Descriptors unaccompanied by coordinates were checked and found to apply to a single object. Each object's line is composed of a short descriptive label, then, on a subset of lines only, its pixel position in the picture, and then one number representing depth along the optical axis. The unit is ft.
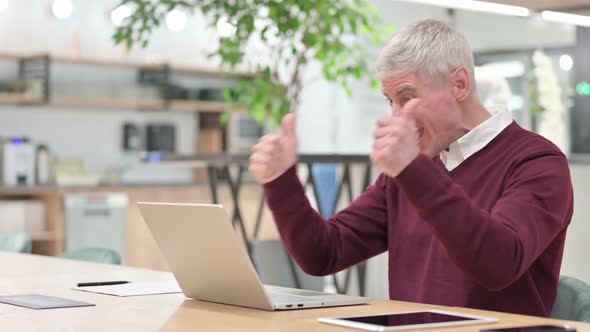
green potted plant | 15.65
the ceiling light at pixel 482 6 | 10.98
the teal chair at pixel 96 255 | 10.38
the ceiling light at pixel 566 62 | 33.32
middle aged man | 5.79
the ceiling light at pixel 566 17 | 9.91
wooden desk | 5.39
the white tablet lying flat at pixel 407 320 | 5.14
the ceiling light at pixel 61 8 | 28.50
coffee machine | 26.35
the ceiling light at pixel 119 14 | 28.76
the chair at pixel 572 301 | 6.40
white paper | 7.09
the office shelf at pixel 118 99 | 27.32
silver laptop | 5.94
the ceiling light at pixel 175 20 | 30.86
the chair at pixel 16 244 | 12.96
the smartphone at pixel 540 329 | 4.88
